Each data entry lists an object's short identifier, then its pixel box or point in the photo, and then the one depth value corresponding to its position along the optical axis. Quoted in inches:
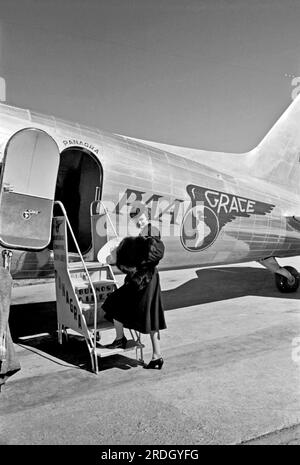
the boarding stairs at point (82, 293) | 220.7
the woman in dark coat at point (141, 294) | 208.5
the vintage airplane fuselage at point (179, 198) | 261.0
